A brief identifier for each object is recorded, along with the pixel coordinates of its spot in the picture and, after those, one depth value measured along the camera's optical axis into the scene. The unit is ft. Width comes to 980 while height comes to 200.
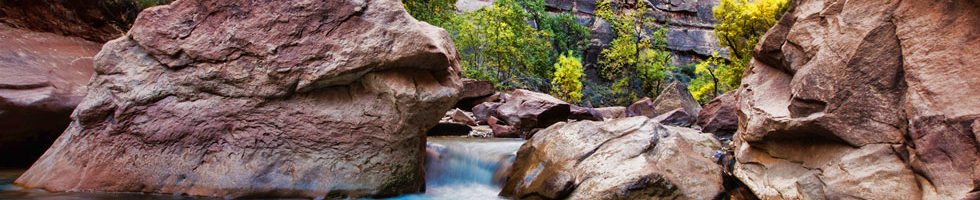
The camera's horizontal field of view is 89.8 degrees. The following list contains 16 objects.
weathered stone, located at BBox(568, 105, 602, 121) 42.62
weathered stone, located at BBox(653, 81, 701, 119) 50.75
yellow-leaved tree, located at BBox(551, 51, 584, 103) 81.25
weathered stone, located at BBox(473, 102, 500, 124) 43.62
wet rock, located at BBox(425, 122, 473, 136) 35.42
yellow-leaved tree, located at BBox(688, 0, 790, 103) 45.37
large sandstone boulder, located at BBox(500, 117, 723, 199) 16.85
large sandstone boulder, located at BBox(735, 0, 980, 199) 11.27
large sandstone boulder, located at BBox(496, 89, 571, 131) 38.42
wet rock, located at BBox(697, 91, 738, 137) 29.76
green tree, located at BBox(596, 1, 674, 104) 93.81
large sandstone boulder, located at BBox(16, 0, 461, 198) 17.39
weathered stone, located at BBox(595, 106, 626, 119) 48.65
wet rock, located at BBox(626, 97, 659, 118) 50.71
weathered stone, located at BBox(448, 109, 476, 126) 40.81
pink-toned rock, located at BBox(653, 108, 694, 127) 37.63
